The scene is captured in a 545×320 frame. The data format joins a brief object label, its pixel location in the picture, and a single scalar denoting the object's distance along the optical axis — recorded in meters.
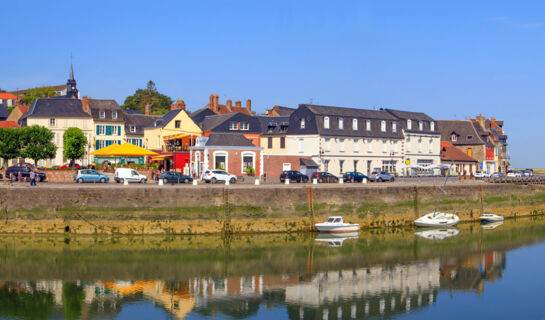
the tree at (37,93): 128.75
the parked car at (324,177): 61.62
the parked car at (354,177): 63.47
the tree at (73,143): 75.44
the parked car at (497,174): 85.69
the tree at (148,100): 139.00
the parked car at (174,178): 55.06
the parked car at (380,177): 66.94
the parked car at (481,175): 82.83
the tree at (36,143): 71.69
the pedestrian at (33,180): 49.88
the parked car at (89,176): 54.28
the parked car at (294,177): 60.78
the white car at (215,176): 56.69
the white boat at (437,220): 52.93
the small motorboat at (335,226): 47.34
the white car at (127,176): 55.06
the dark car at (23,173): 55.71
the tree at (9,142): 70.75
